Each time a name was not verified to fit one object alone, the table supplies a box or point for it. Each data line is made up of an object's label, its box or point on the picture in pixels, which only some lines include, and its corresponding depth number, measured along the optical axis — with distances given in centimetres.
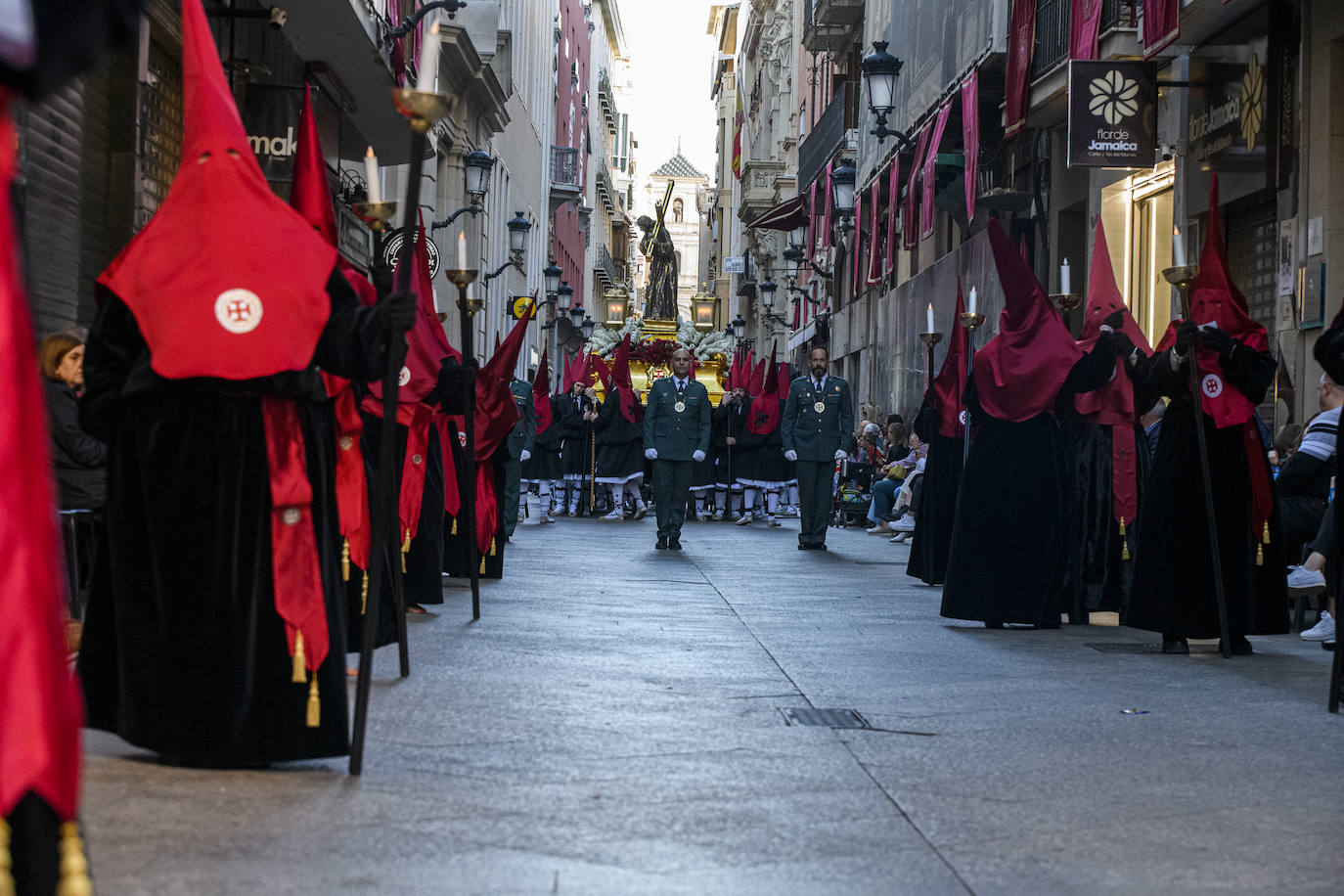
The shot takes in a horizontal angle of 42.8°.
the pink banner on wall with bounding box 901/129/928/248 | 2545
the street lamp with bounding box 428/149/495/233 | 2386
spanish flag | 7556
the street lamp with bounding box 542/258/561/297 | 4035
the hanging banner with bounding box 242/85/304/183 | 1538
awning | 4516
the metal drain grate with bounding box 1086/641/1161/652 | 900
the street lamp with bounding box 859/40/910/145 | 1986
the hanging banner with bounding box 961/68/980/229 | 2180
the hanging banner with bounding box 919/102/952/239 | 2380
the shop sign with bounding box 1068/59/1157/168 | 1661
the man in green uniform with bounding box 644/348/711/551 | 1684
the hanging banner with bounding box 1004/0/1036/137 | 2023
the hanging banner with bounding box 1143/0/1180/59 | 1505
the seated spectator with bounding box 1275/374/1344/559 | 962
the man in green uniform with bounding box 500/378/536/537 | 1744
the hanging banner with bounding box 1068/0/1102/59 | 1777
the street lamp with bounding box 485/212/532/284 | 3014
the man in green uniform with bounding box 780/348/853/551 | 1725
